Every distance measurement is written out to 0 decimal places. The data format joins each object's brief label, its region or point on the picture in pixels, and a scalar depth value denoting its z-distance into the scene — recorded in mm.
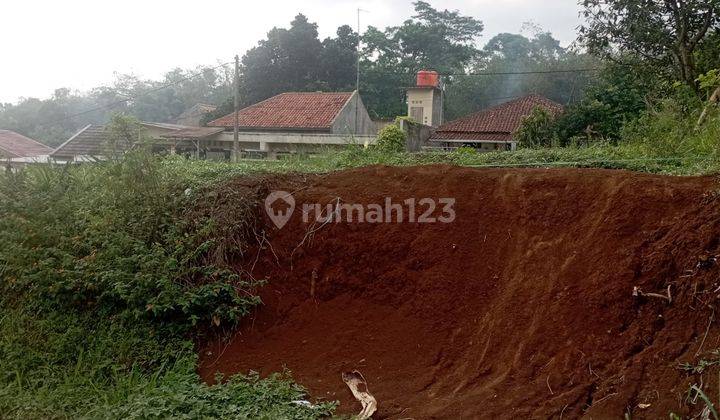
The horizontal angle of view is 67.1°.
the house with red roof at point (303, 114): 21891
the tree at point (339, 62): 30719
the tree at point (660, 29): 10133
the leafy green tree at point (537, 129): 14836
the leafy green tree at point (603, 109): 14180
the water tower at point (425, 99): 24156
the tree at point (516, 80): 30938
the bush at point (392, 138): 12101
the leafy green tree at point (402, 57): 32438
